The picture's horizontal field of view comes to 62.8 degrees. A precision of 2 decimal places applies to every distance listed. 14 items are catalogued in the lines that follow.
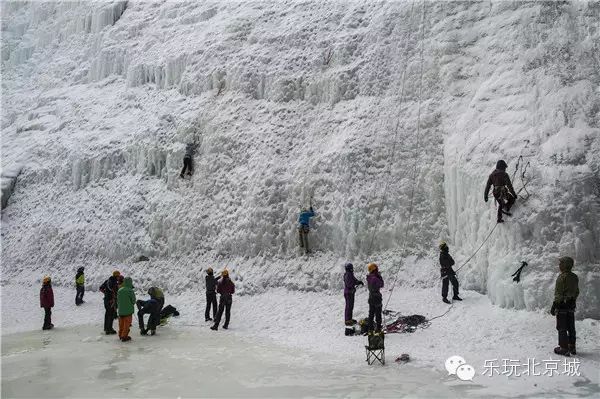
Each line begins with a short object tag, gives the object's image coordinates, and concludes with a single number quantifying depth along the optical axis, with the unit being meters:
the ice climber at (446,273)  11.64
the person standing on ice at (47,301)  13.73
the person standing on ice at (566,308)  8.52
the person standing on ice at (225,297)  12.59
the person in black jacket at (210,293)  13.46
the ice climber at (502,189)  10.73
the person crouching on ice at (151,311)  12.50
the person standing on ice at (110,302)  12.70
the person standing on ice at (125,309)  11.74
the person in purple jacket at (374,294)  10.65
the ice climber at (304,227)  14.75
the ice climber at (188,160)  18.44
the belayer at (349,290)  11.52
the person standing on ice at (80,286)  16.31
